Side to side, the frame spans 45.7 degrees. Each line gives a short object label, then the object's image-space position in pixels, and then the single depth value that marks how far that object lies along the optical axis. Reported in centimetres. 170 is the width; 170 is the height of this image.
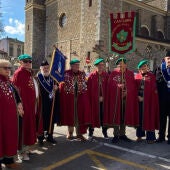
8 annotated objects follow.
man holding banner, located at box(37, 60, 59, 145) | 435
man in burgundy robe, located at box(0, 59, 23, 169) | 307
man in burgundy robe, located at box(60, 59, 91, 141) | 463
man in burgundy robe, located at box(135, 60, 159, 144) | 456
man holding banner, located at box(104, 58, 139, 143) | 454
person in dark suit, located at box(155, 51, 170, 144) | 450
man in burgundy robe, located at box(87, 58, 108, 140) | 478
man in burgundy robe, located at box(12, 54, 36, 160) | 371
